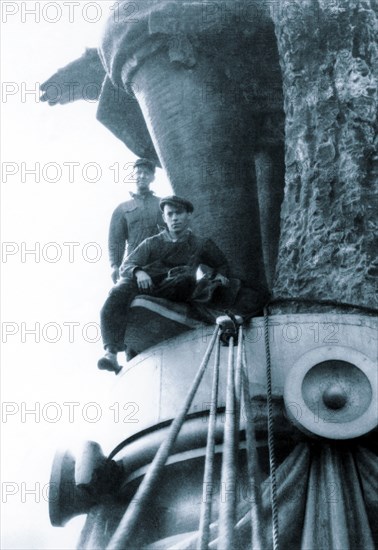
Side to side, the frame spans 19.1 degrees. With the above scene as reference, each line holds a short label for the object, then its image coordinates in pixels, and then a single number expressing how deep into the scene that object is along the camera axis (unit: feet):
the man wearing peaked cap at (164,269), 32.27
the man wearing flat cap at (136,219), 38.99
